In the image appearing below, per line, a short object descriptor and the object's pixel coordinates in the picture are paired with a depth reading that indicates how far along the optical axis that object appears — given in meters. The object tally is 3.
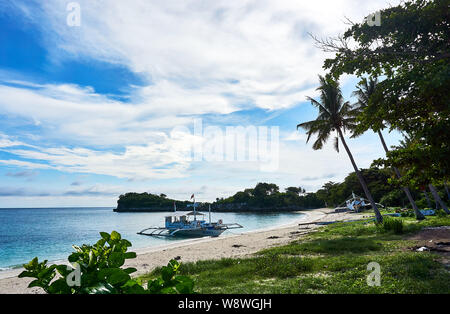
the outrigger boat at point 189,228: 40.97
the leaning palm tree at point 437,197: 24.07
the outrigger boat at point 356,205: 58.84
